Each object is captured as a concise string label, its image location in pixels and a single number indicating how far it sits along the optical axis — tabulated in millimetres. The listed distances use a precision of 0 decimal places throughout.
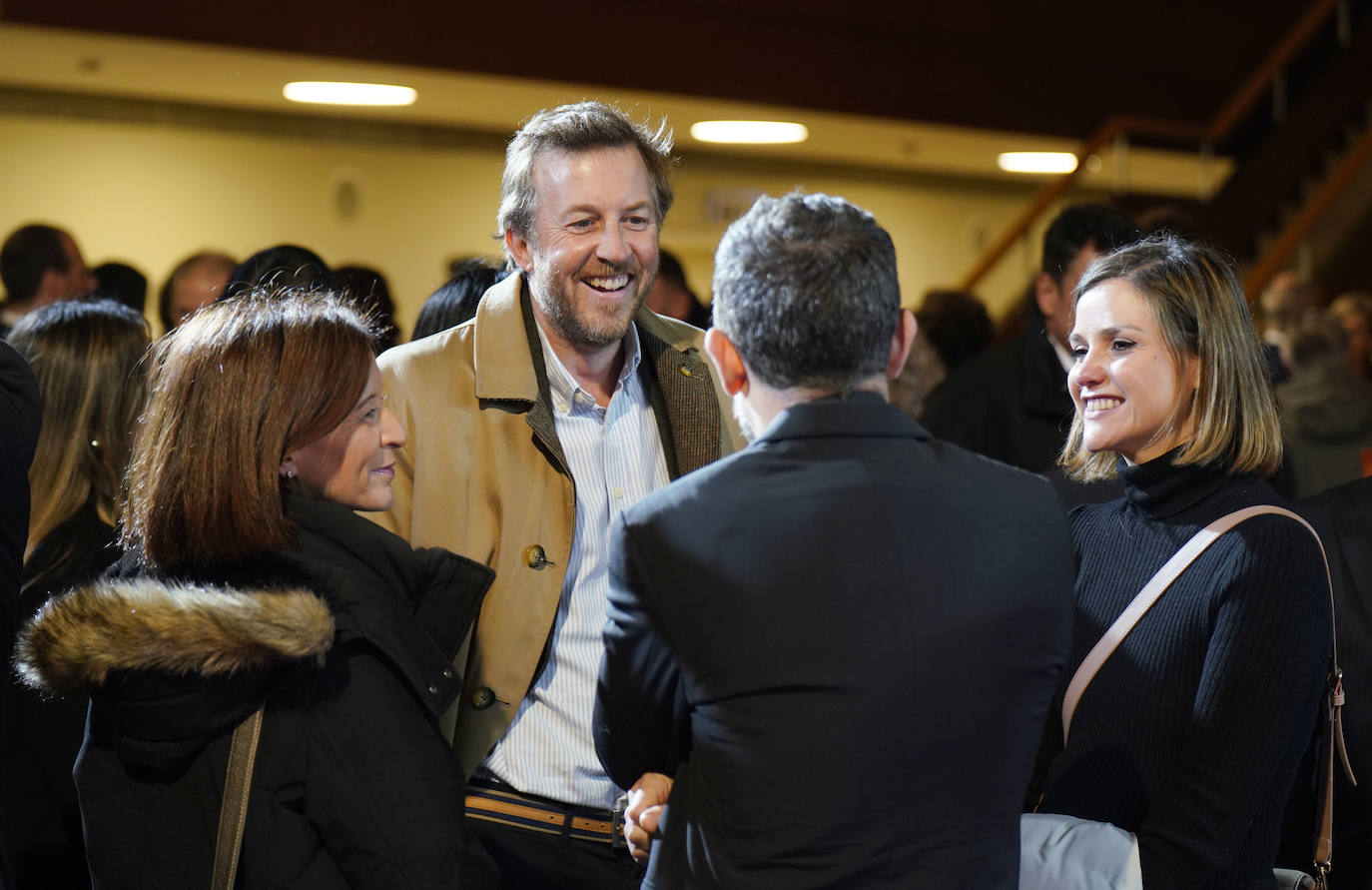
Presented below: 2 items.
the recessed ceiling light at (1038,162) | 10660
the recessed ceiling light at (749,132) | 9268
